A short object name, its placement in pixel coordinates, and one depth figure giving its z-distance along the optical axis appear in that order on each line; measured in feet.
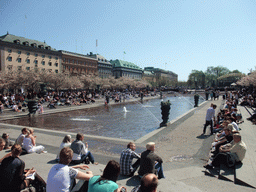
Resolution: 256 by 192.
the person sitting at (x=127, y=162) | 17.57
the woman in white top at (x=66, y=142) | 21.20
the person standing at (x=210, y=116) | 36.53
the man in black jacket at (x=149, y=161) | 15.98
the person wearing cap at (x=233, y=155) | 20.22
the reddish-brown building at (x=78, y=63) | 278.52
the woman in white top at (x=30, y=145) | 24.43
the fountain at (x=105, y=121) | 41.50
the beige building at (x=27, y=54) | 199.93
